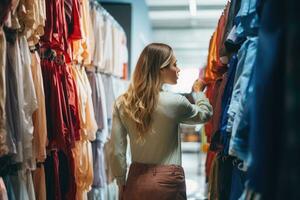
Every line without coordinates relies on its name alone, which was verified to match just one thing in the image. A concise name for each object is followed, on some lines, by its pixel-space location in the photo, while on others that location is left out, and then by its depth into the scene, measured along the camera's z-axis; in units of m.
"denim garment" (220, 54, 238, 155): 1.96
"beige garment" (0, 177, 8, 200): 1.82
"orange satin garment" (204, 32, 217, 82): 3.00
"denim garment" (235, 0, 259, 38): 1.64
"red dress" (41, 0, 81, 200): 2.47
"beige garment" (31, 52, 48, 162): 2.26
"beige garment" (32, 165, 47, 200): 2.38
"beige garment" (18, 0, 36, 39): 2.09
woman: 2.10
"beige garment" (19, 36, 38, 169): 2.05
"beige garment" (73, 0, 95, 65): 3.08
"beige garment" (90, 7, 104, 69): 3.68
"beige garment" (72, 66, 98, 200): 2.99
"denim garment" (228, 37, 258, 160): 1.38
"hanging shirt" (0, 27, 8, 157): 1.79
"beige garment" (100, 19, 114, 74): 3.95
